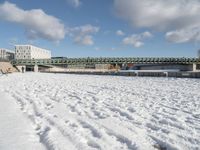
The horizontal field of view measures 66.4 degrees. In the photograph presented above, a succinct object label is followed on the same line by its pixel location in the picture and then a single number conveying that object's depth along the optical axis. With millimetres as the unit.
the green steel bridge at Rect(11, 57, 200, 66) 81427
